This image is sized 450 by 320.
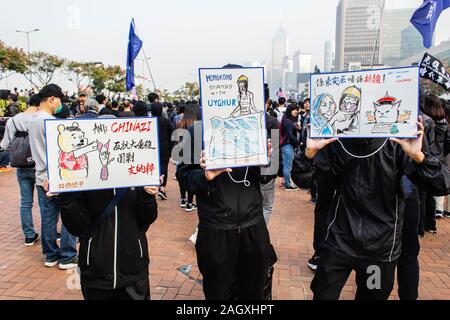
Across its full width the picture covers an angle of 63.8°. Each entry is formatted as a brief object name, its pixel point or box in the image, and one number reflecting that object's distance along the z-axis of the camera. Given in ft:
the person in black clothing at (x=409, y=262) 10.06
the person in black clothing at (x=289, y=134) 25.31
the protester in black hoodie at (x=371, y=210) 7.32
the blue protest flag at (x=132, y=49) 30.05
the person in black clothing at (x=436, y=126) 14.48
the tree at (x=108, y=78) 145.07
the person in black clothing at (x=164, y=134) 22.00
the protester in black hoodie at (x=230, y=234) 7.84
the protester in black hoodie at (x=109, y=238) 7.34
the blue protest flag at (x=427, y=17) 15.87
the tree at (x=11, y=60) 85.61
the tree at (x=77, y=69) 143.64
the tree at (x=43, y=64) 130.00
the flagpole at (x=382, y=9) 21.72
